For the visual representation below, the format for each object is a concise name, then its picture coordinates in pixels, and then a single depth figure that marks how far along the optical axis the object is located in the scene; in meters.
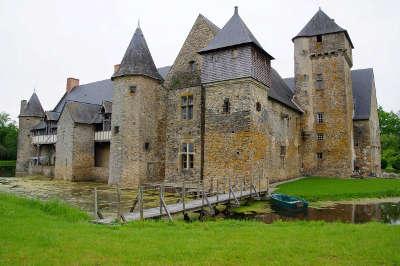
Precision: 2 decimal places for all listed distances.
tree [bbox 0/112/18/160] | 53.23
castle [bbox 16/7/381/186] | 19.80
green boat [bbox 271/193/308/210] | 15.50
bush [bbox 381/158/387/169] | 42.09
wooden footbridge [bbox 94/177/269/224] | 10.98
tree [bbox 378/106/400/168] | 43.88
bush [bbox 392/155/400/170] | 40.05
